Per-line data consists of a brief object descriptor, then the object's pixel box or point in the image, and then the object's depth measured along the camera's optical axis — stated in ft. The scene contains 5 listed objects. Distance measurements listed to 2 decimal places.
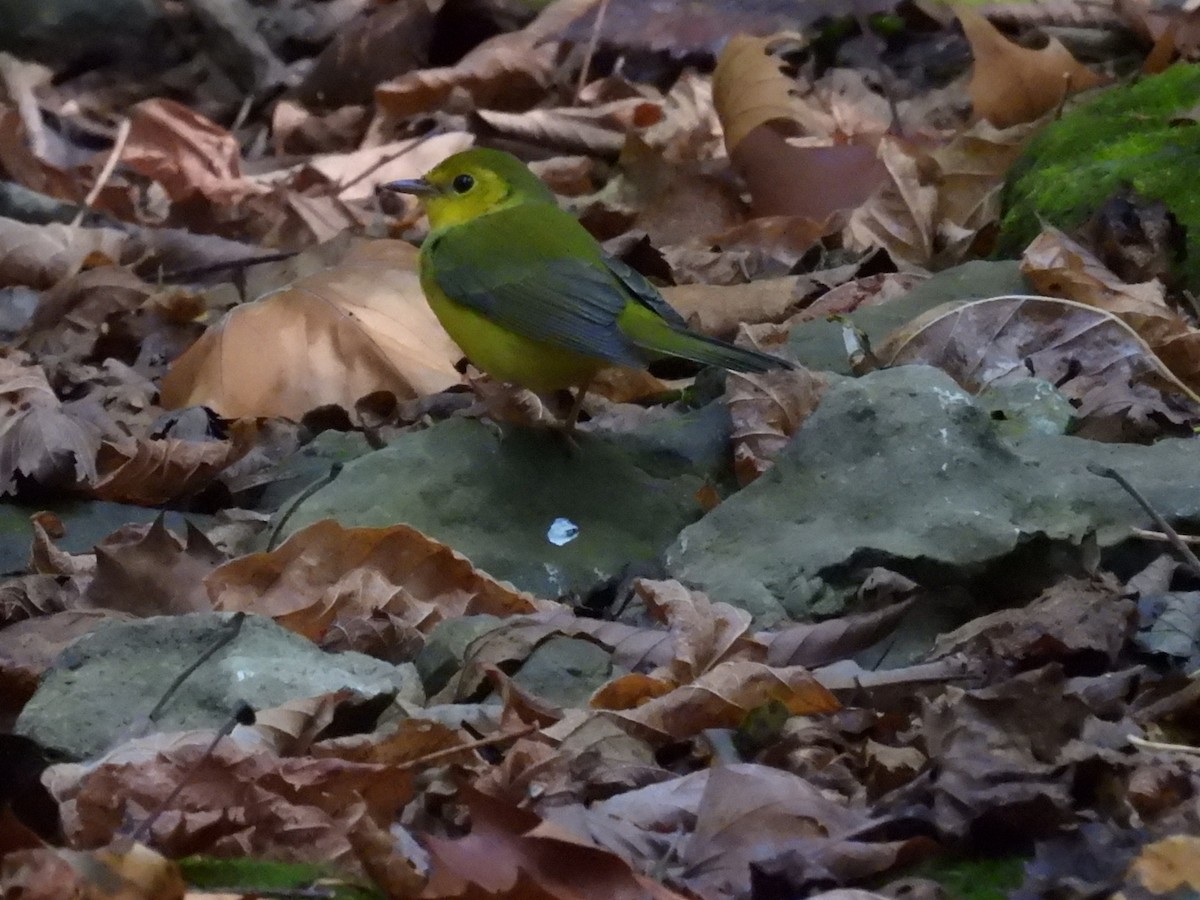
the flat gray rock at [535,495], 26.89
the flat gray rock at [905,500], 22.75
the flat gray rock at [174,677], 19.65
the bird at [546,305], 29.68
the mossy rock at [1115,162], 35.40
